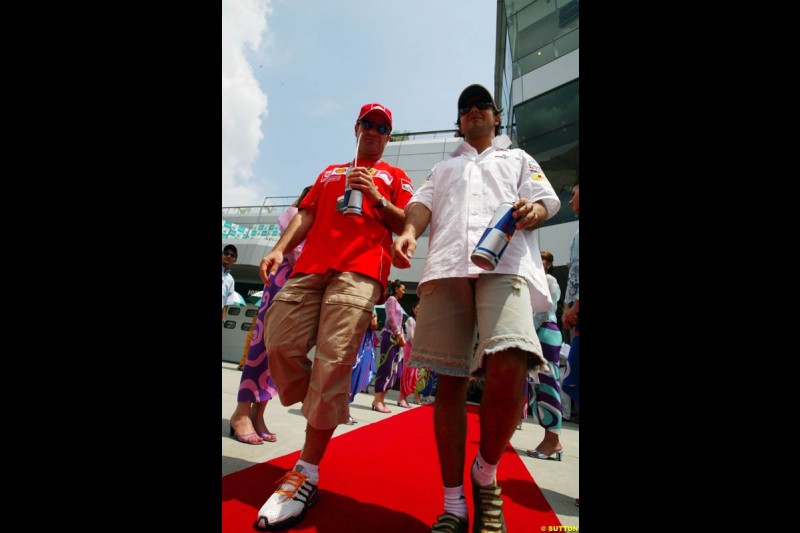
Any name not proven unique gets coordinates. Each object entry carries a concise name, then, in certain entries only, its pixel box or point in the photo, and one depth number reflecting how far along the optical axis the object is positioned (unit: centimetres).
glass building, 1232
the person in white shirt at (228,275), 571
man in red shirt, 160
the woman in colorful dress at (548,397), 303
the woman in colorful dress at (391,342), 560
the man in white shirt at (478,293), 138
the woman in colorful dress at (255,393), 267
